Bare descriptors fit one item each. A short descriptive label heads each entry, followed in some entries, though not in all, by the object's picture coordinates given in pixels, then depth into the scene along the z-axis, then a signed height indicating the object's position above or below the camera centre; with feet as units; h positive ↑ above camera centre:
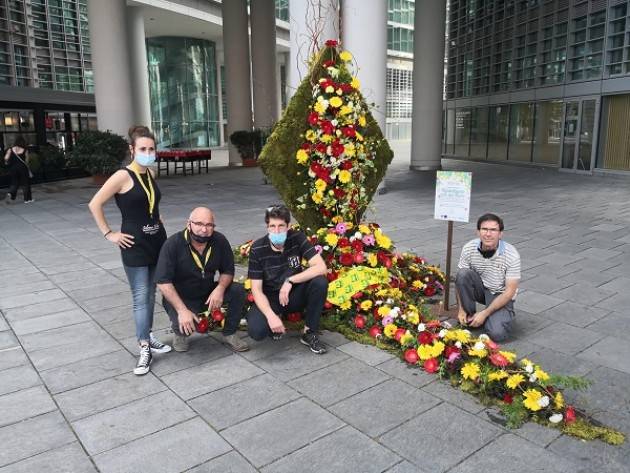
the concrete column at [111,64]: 50.88 +6.73
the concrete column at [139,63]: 90.89 +12.31
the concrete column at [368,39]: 40.19 +6.97
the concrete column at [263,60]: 73.82 +10.07
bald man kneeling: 12.63 -3.63
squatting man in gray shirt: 14.17 -4.22
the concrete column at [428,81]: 59.82 +5.51
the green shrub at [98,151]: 49.14 -1.58
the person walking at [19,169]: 40.32 -2.59
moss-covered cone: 17.35 -0.69
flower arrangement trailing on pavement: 14.19 -2.75
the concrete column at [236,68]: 73.05 +8.91
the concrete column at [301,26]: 38.72 +7.78
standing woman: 12.30 -2.16
